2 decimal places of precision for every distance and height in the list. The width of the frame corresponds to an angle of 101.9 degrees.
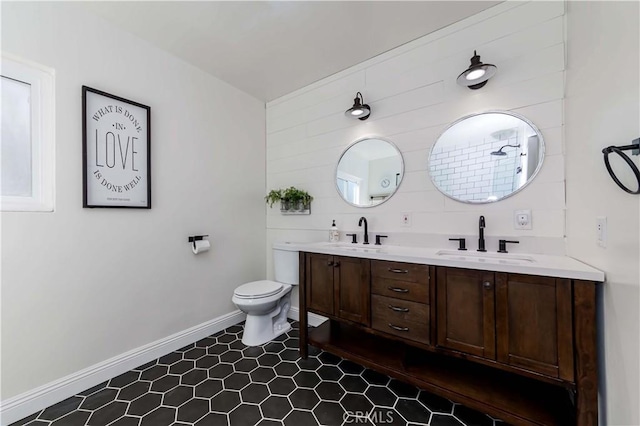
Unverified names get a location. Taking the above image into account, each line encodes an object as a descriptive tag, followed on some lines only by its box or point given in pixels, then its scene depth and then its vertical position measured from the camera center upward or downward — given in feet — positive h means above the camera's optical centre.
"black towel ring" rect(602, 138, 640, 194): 2.53 +0.53
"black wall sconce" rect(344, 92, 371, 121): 7.20 +2.85
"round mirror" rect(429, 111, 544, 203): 5.44 +1.21
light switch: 3.51 -0.30
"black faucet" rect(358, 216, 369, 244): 7.30 -0.51
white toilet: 7.23 -2.47
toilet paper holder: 7.59 -0.75
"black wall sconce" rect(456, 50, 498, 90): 5.25 +2.86
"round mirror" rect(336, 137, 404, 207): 7.11 +1.16
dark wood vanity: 3.74 -2.11
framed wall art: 5.73 +1.49
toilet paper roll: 7.55 -0.95
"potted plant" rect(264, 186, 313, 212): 8.75 +0.49
